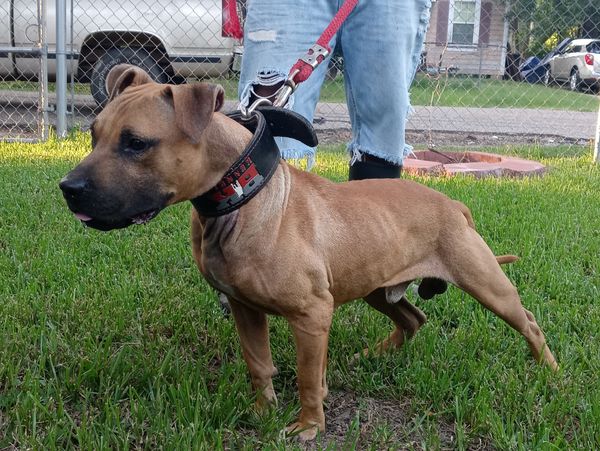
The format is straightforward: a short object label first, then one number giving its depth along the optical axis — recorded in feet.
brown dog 7.61
